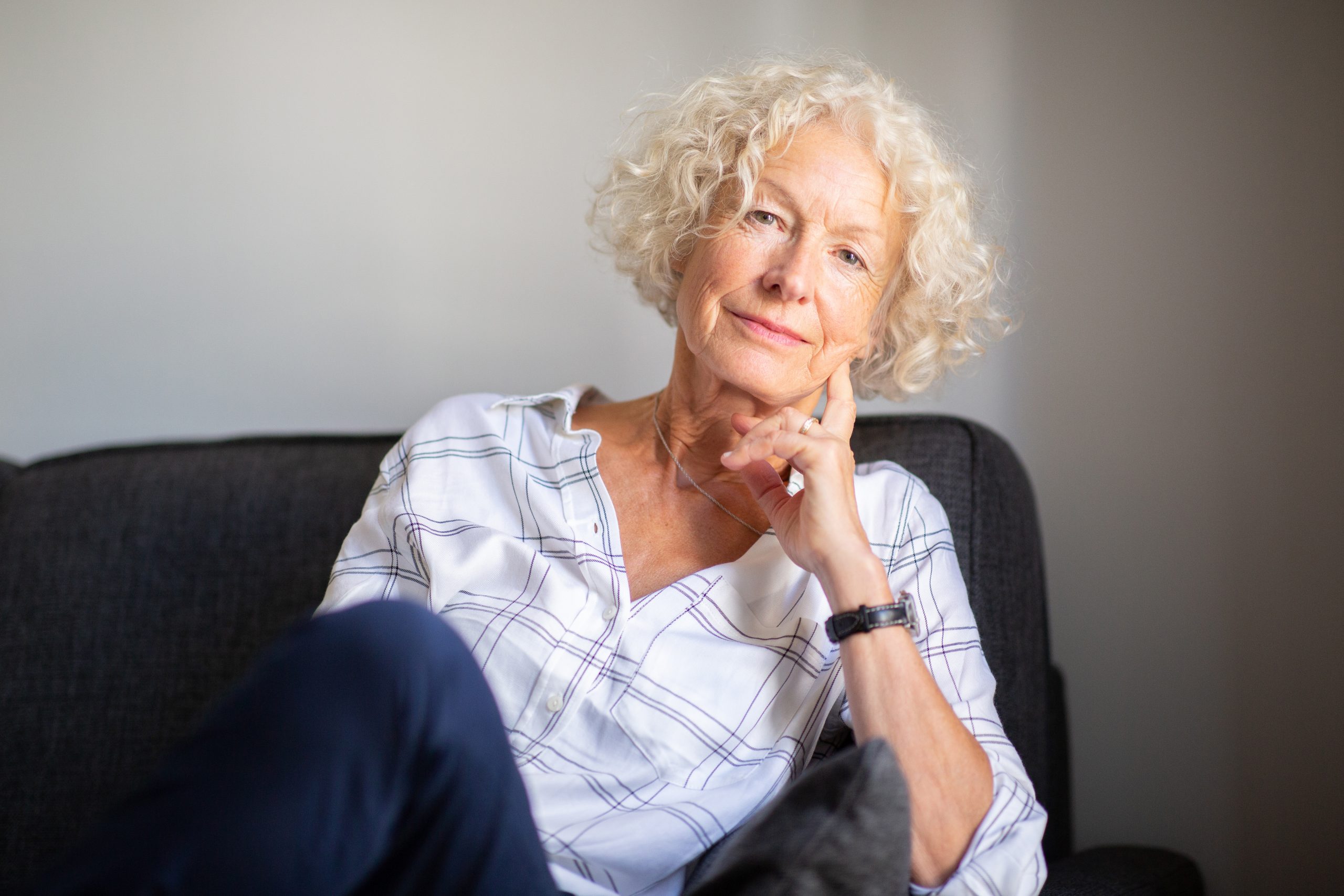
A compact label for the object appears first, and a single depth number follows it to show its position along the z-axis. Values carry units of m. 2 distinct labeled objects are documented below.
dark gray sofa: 1.40
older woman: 0.99
